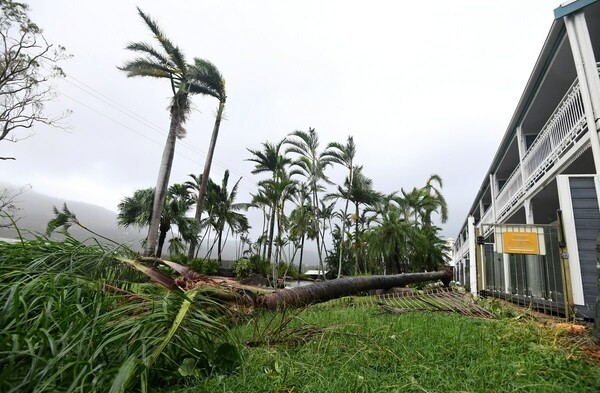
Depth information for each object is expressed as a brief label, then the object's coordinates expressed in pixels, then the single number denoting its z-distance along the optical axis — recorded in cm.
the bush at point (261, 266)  1970
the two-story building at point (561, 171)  485
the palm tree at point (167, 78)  1430
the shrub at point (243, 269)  1810
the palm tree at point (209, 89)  1723
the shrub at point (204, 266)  1764
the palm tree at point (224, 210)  2539
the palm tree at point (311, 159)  1934
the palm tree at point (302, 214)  2319
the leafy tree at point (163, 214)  1992
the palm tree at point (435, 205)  2605
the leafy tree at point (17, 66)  1205
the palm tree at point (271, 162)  1942
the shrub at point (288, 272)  2290
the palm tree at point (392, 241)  1950
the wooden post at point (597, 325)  256
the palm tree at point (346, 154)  2012
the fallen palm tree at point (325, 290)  355
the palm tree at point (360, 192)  2175
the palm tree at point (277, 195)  1747
